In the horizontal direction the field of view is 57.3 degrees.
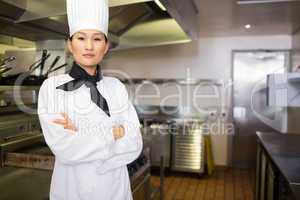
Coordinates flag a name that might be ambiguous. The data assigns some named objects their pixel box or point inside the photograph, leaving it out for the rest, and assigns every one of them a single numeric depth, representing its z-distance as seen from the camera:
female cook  0.92
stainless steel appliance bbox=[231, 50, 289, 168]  3.94
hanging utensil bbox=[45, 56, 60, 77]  1.91
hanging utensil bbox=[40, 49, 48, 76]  1.86
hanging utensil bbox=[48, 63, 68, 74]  1.89
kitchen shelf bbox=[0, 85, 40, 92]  1.52
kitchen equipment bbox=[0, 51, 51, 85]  1.59
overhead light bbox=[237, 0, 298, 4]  2.12
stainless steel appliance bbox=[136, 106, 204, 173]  3.61
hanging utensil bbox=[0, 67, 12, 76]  1.57
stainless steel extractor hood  1.35
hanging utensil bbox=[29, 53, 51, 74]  1.84
